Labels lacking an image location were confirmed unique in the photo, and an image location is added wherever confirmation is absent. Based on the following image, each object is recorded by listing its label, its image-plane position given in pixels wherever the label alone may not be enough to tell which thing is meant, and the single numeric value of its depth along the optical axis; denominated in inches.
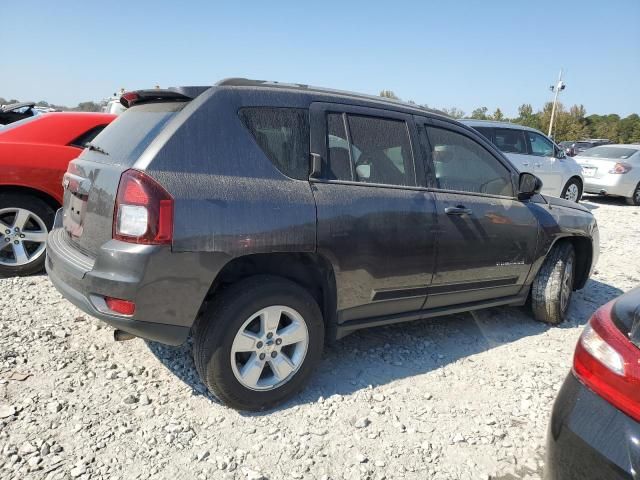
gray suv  92.2
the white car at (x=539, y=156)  365.7
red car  167.6
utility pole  1555.1
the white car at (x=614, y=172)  480.7
